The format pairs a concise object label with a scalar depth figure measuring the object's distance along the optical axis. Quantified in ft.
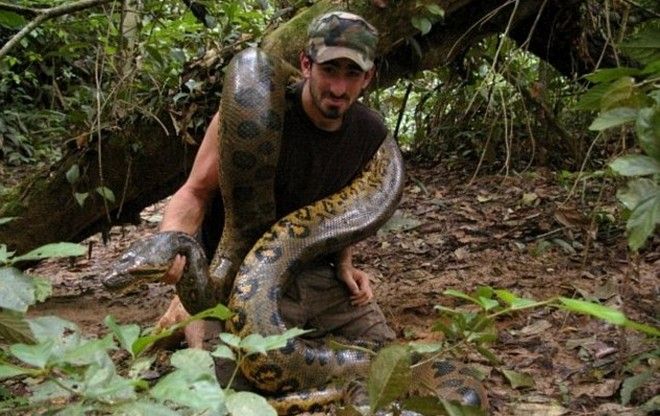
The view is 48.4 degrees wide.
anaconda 11.19
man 12.71
